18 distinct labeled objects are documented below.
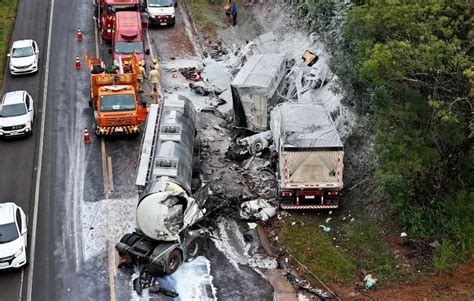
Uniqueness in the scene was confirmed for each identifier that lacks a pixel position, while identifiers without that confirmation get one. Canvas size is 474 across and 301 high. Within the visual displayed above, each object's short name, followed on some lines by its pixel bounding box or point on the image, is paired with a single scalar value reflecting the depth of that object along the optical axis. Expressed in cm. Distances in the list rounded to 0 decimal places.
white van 4522
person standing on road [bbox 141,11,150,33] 4558
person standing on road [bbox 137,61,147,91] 3610
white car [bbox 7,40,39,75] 3906
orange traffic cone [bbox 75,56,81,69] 4022
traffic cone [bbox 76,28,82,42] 4412
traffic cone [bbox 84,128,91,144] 3244
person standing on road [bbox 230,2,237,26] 4528
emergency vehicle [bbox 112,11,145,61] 3884
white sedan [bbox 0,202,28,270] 2348
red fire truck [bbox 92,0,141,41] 4278
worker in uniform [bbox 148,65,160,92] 3559
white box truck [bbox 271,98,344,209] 2605
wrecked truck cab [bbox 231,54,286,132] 3183
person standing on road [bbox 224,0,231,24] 4625
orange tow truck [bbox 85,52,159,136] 3197
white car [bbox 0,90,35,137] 3250
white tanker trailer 2330
